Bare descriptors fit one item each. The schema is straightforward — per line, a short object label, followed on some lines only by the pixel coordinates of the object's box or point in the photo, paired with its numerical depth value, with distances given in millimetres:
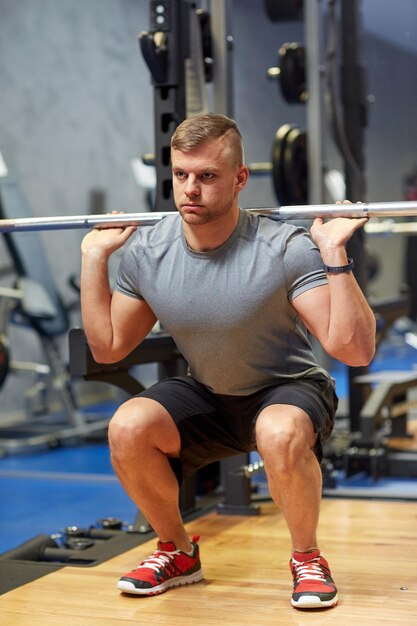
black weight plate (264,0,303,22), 8480
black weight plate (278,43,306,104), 8263
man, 3925
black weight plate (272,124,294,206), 8047
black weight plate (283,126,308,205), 8047
